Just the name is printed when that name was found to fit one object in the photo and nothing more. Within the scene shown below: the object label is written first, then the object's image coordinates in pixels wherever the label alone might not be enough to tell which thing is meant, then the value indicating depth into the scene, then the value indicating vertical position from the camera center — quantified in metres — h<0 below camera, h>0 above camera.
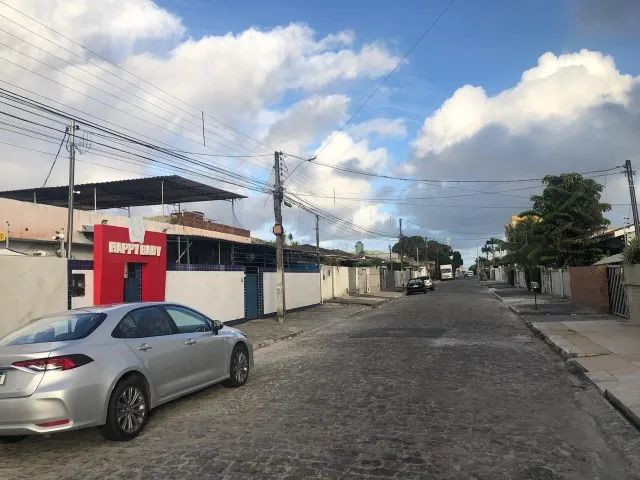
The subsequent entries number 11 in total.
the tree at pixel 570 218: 30.56 +3.49
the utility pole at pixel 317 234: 38.33 +3.92
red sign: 13.60 +0.96
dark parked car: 49.34 +0.13
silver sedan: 5.48 -0.75
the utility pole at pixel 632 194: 25.44 +4.08
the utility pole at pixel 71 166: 16.39 +3.97
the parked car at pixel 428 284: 53.58 +0.31
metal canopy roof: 25.89 +5.29
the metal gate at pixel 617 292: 18.36 -0.40
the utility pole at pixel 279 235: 21.78 +2.27
